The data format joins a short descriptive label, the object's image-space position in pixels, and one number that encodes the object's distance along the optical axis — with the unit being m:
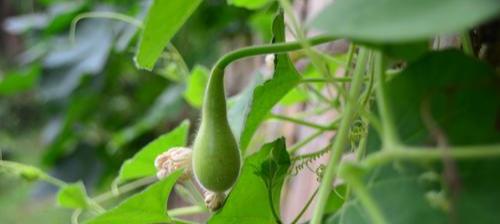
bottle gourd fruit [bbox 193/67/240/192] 0.38
